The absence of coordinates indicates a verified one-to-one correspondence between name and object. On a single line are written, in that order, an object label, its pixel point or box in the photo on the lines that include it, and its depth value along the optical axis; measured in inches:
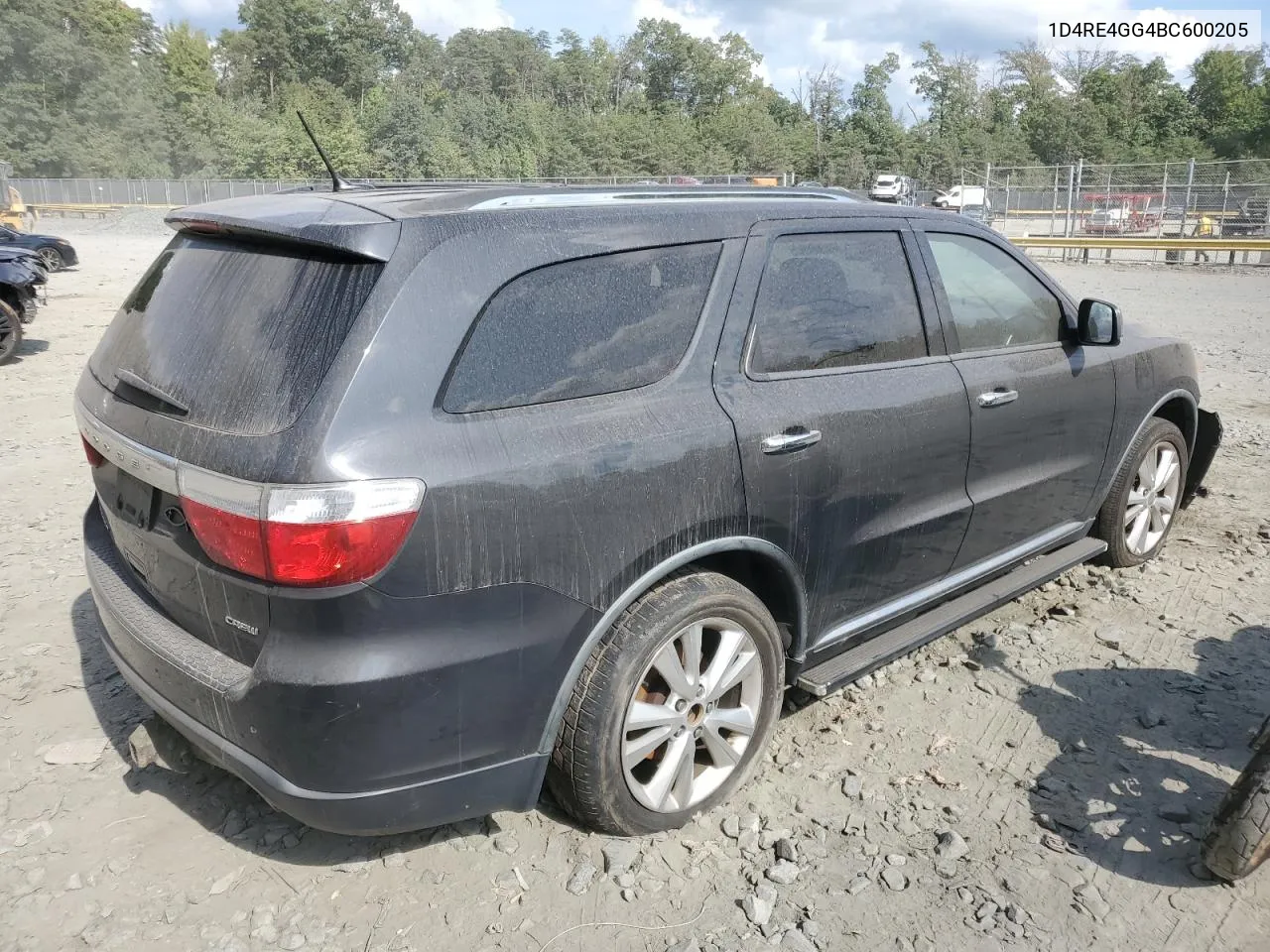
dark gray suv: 88.5
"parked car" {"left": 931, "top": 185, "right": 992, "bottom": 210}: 1429.7
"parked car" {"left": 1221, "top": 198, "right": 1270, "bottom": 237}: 956.0
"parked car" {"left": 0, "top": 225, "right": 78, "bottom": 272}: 760.3
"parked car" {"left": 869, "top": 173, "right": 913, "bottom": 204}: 1732.3
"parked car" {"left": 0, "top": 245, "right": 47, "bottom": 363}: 409.1
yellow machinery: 1451.8
